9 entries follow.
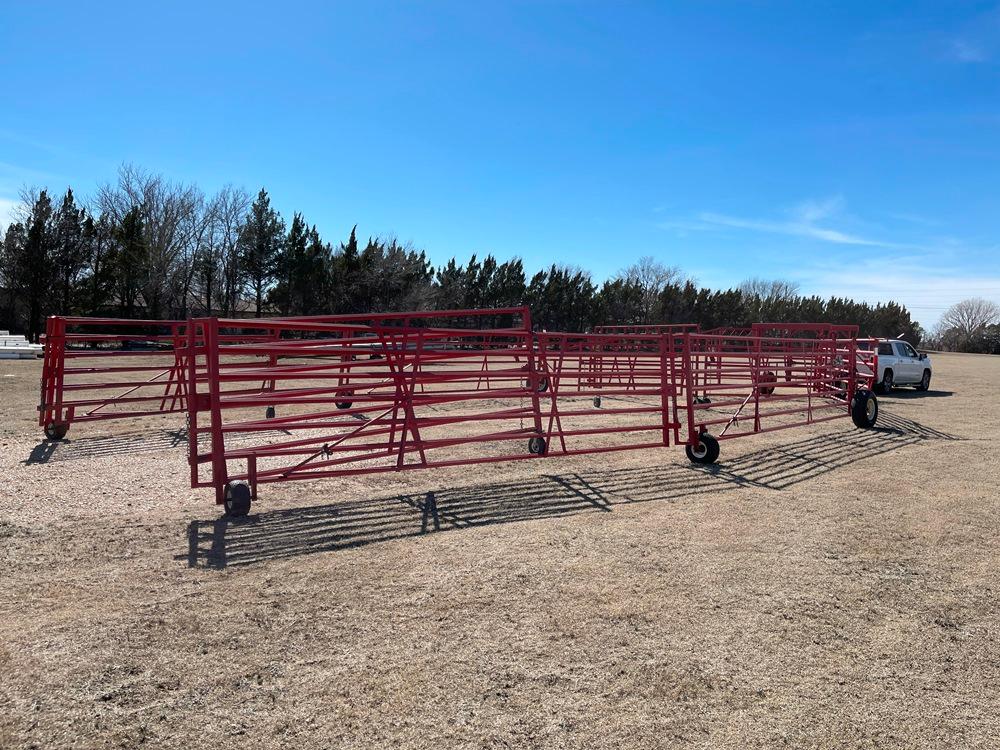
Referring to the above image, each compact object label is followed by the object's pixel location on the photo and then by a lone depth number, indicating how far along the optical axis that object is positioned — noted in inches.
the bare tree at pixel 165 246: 1550.2
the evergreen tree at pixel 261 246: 1686.8
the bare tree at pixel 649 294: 2640.3
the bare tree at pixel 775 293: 3393.7
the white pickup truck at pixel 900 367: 763.4
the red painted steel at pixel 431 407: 235.8
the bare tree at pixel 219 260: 1670.8
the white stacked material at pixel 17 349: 1058.1
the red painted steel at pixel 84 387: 380.5
